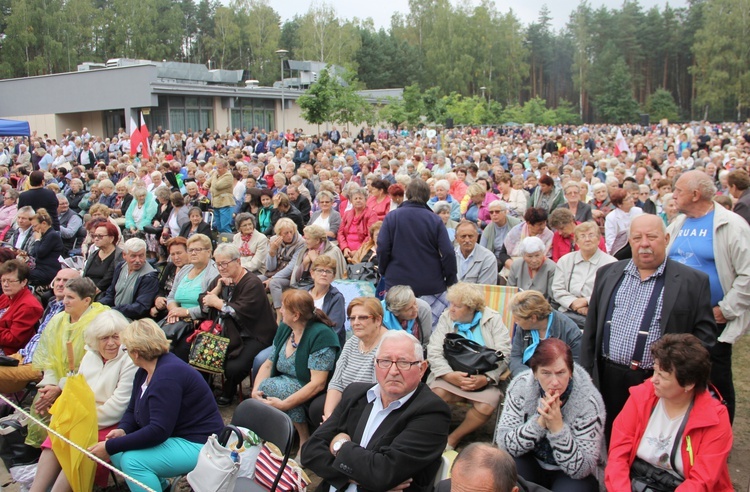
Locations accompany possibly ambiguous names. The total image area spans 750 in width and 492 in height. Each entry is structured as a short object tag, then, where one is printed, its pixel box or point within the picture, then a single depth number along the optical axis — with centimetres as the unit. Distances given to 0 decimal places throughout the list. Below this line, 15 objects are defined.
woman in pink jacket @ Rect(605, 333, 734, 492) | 270
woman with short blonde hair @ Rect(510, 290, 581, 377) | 391
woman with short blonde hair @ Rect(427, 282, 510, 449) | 407
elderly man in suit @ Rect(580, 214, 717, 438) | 319
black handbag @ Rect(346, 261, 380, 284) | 626
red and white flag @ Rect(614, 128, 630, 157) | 1506
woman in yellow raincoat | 468
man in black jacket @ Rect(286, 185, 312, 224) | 903
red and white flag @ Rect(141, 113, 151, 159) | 1530
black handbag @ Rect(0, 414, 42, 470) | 430
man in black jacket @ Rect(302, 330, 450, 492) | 283
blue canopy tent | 1548
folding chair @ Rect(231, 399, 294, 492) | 314
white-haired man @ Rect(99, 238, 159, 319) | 575
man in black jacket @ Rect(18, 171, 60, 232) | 858
